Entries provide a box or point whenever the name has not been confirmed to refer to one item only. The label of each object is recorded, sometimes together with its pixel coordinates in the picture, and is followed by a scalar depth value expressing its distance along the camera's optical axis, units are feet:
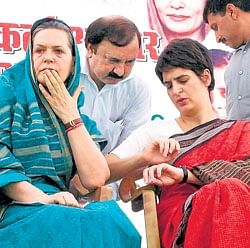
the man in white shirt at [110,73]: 11.84
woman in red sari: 9.48
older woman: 9.50
